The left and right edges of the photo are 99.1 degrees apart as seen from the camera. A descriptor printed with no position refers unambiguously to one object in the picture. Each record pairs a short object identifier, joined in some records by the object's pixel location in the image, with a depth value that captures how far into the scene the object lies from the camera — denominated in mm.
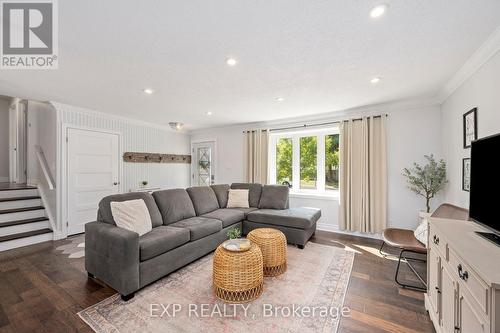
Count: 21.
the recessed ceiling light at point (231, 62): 2189
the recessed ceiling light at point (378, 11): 1457
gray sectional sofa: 2100
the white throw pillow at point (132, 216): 2410
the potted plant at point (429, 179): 3180
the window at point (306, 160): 4492
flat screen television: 1371
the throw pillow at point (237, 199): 4293
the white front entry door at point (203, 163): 6125
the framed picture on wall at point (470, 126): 2250
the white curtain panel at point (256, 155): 5133
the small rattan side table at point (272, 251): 2533
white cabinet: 921
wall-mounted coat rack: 4930
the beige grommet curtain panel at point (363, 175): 3809
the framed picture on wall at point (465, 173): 2427
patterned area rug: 1736
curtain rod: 4293
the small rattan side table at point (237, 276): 2023
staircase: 3387
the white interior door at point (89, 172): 3955
